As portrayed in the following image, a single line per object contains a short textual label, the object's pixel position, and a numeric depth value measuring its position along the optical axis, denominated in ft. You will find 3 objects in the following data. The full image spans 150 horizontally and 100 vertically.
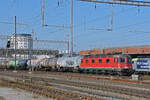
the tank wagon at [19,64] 258.98
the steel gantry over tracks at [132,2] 70.85
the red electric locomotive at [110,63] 123.85
